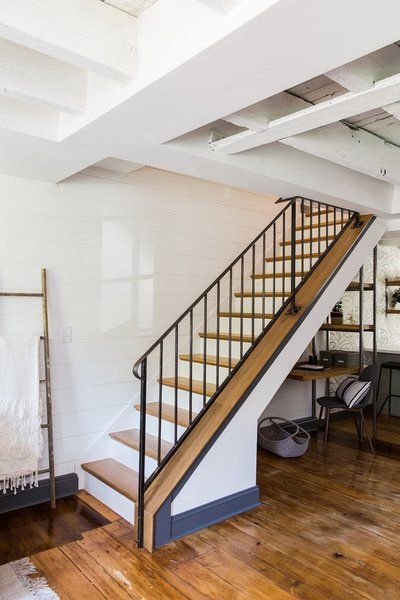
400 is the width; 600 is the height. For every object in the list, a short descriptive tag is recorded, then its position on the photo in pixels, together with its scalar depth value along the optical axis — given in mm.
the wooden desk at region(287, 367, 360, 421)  4121
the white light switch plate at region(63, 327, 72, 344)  3236
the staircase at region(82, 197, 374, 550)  2688
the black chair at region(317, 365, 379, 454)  4102
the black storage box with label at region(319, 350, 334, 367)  4977
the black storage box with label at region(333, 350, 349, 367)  4875
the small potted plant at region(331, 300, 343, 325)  5387
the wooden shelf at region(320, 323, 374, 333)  4499
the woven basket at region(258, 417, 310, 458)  3980
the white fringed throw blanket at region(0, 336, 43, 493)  2875
